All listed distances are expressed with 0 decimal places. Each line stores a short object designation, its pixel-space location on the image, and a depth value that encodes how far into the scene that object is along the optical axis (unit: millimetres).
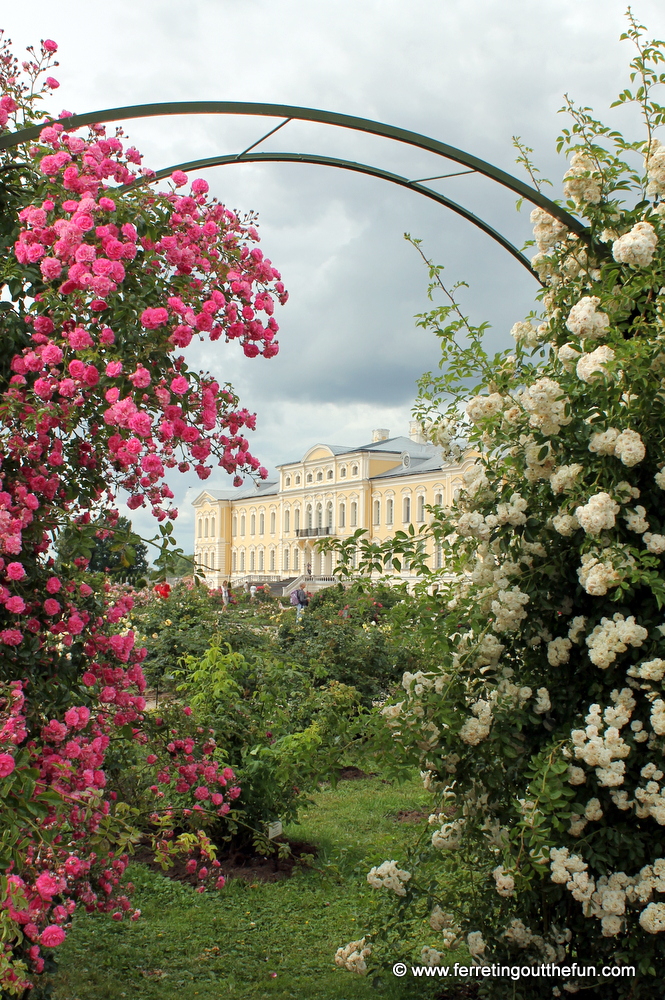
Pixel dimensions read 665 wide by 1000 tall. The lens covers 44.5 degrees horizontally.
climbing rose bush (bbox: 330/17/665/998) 2395
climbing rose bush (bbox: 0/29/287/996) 2217
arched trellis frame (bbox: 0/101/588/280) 2768
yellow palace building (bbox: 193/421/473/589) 45156
